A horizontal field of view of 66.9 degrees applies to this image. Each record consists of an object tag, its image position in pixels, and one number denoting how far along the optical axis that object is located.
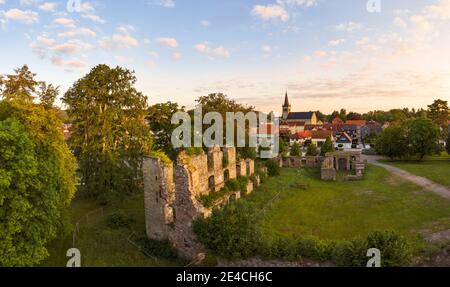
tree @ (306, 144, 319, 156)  54.03
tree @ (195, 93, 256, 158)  41.41
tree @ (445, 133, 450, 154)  53.23
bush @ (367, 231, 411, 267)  13.44
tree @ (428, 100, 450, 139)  69.75
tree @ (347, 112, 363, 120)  135.82
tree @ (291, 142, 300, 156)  53.34
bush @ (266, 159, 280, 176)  40.47
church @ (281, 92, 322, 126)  117.42
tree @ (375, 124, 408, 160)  52.84
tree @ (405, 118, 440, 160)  50.62
